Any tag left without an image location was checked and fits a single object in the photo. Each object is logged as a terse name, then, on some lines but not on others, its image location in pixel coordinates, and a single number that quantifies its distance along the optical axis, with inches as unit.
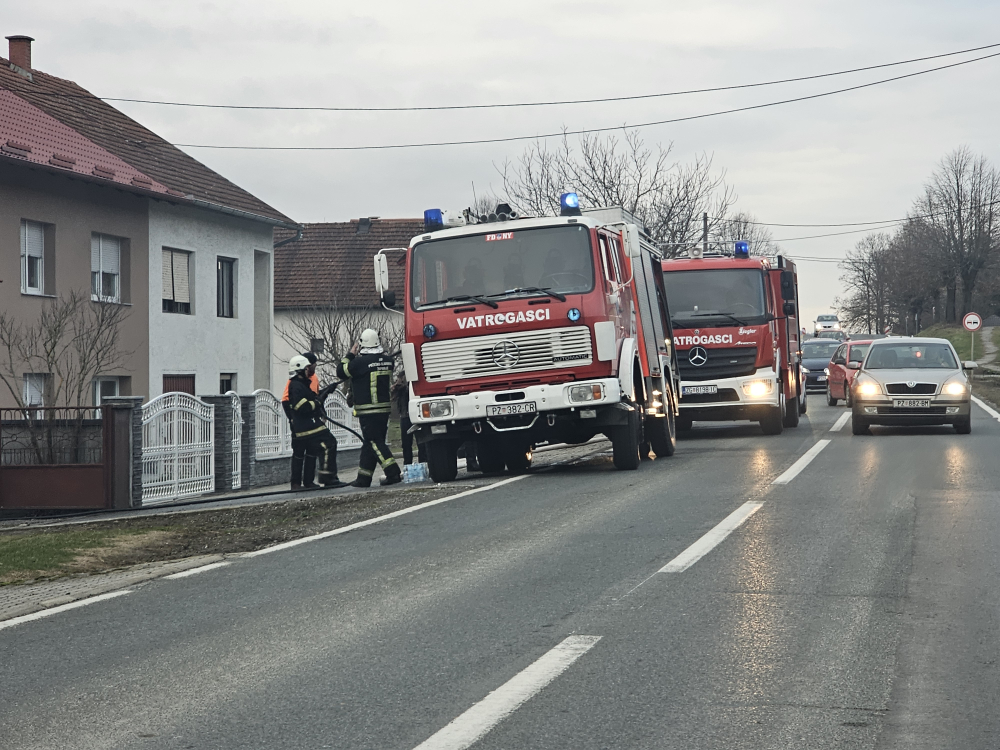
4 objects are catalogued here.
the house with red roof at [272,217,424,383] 1787.6
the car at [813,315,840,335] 3663.9
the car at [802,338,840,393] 1605.6
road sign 1857.8
